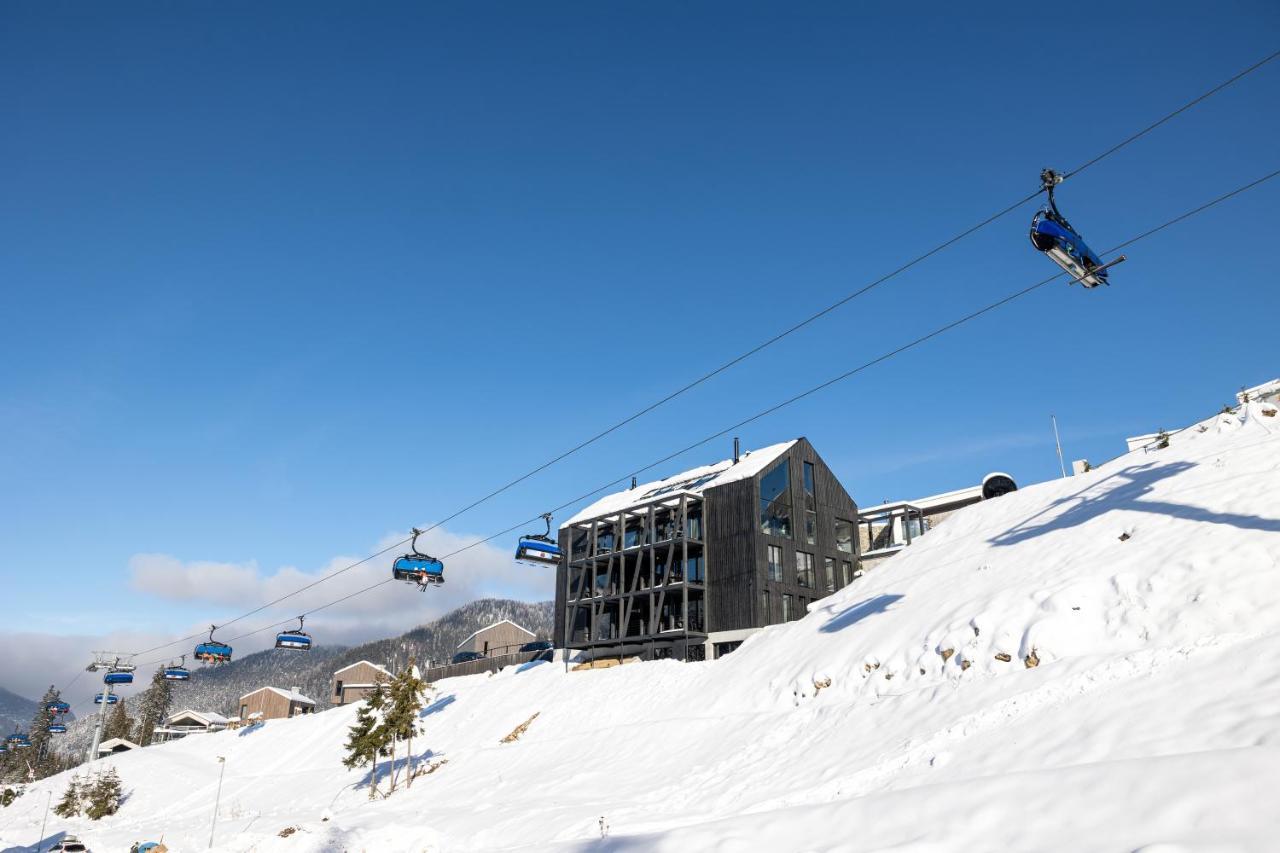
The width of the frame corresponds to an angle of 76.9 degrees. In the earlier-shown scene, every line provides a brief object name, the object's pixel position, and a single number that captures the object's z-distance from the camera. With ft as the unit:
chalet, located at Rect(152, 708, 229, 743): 306.04
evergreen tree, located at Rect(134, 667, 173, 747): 331.10
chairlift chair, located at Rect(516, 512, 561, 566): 137.69
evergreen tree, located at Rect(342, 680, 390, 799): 116.16
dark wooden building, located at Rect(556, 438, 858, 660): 144.36
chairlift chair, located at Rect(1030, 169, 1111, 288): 46.26
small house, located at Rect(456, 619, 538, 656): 281.54
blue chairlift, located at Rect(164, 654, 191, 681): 205.98
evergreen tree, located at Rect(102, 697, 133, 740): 324.80
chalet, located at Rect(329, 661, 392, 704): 274.16
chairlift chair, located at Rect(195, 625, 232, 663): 176.55
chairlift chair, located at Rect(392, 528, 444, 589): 111.24
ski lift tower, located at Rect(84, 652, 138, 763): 228.22
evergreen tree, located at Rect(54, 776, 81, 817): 172.04
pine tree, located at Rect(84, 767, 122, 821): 169.78
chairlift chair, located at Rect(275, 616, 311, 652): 168.96
